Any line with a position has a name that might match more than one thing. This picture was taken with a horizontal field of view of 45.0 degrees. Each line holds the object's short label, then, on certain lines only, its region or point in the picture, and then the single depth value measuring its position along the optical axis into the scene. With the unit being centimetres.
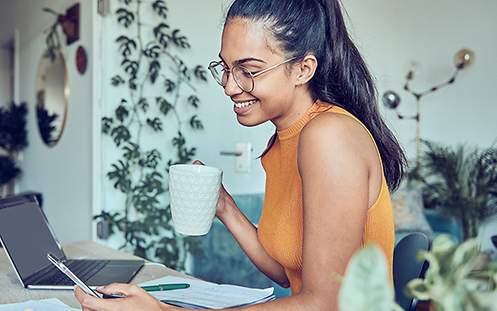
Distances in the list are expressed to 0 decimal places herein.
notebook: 109
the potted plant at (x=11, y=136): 521
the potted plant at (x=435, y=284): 31
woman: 84
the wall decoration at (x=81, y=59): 344
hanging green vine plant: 325
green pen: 120
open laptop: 128
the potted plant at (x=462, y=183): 415
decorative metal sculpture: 441
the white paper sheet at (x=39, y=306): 106
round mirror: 402
